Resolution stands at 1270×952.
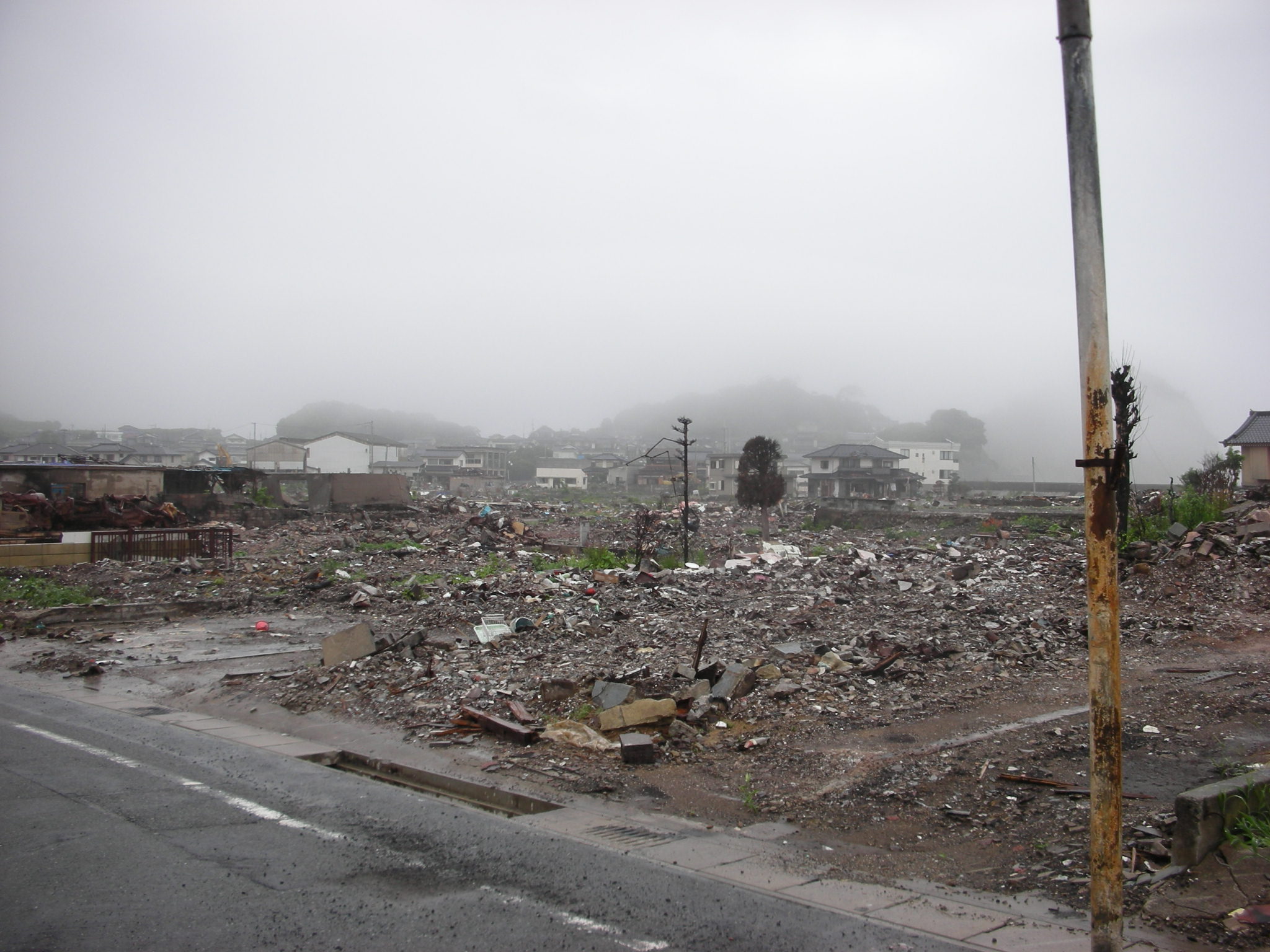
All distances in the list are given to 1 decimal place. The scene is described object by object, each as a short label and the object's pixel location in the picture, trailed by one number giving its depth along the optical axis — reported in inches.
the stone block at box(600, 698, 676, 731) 325.1
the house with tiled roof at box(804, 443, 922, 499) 2682.1
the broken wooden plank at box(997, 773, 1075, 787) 244.1
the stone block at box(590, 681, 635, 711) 345.4
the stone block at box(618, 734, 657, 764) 295.7
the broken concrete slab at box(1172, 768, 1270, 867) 179.2
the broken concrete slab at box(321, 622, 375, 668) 444.8
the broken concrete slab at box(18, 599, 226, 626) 620.7
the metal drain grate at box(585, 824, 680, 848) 226.8
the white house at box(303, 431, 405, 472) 3289.9
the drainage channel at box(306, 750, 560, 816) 263.7
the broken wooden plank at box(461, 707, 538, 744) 323.3
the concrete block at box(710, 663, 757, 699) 355.6
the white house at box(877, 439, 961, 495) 3747.5
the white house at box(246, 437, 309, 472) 3134.8
